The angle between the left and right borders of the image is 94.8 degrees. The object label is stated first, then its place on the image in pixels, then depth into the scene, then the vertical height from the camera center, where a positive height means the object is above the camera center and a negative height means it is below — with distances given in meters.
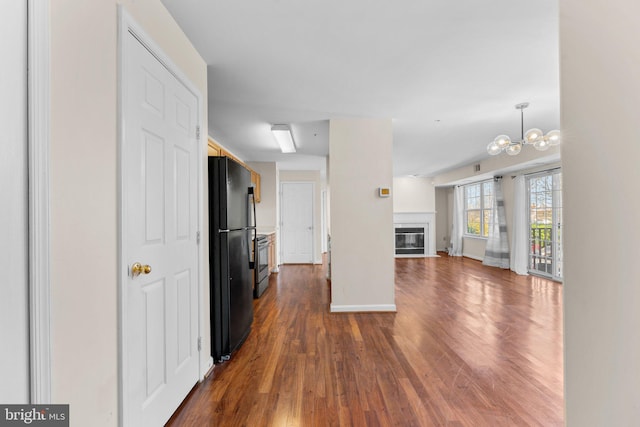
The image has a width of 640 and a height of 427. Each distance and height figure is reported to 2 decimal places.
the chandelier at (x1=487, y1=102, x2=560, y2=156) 3.24 +0.83
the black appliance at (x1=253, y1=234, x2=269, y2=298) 4.43 -0.79
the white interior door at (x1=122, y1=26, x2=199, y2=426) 1.40 -0.11
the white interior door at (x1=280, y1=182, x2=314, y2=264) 7.55 -0.15
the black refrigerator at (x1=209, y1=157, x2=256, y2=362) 2.42 -0.35
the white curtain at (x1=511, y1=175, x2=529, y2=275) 6.01 -0.29
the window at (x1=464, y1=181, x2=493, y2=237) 7.53 +0.20
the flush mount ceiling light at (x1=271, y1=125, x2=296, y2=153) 3.99 +1.16
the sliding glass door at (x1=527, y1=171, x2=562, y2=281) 5.32 -0.21
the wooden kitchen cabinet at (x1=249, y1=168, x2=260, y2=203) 5.96 +0.71
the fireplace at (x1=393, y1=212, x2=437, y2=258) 8.89 -0.51
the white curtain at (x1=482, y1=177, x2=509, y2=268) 6.53 -0.53
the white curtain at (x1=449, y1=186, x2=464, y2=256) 8.65 -0.17
